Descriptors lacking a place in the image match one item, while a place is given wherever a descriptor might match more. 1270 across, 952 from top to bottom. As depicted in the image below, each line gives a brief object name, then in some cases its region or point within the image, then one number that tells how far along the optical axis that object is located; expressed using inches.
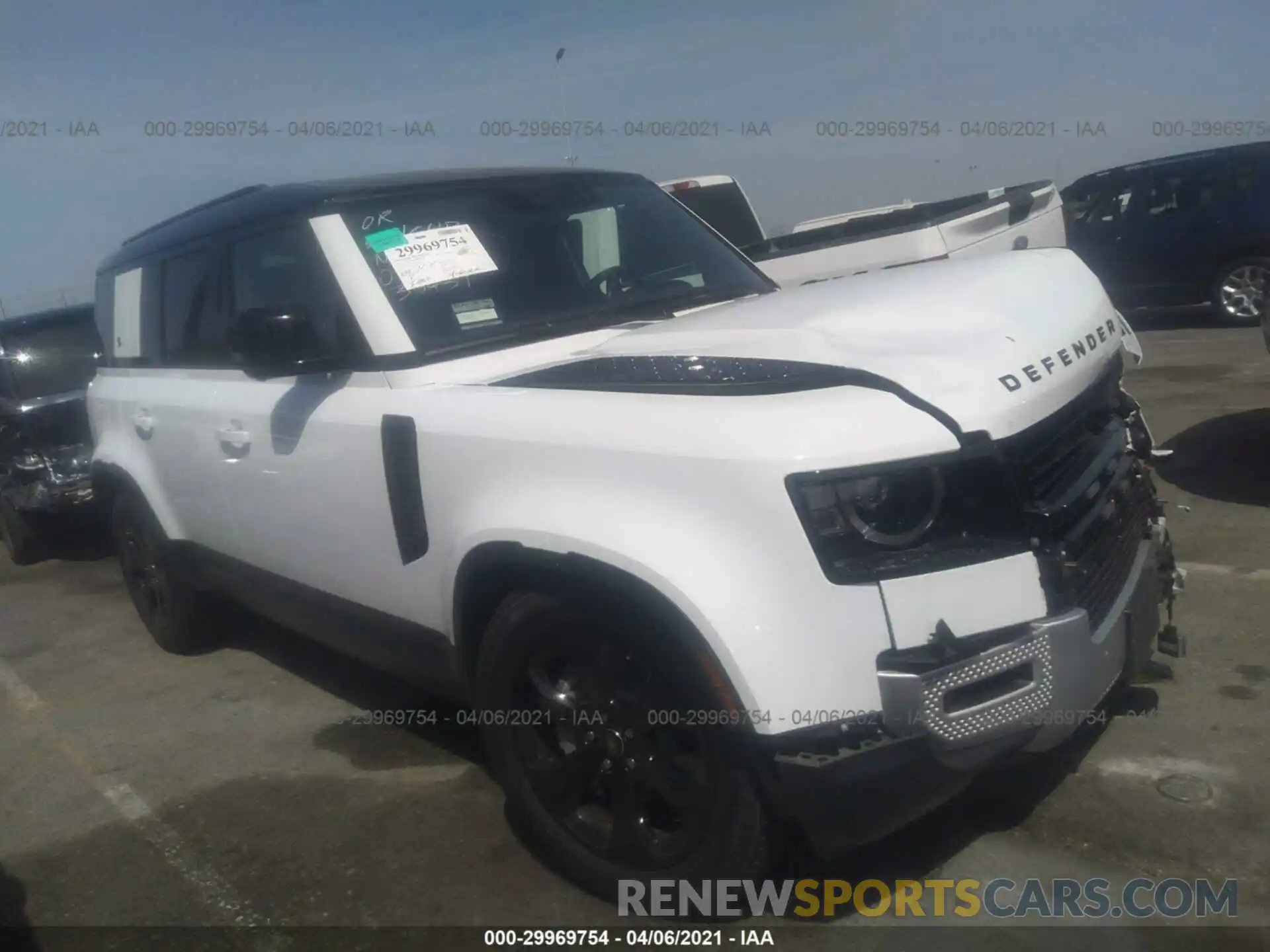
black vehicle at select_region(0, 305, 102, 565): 285.6
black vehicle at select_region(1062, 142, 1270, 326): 431.5
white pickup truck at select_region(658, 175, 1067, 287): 181.0
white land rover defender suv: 92.4
